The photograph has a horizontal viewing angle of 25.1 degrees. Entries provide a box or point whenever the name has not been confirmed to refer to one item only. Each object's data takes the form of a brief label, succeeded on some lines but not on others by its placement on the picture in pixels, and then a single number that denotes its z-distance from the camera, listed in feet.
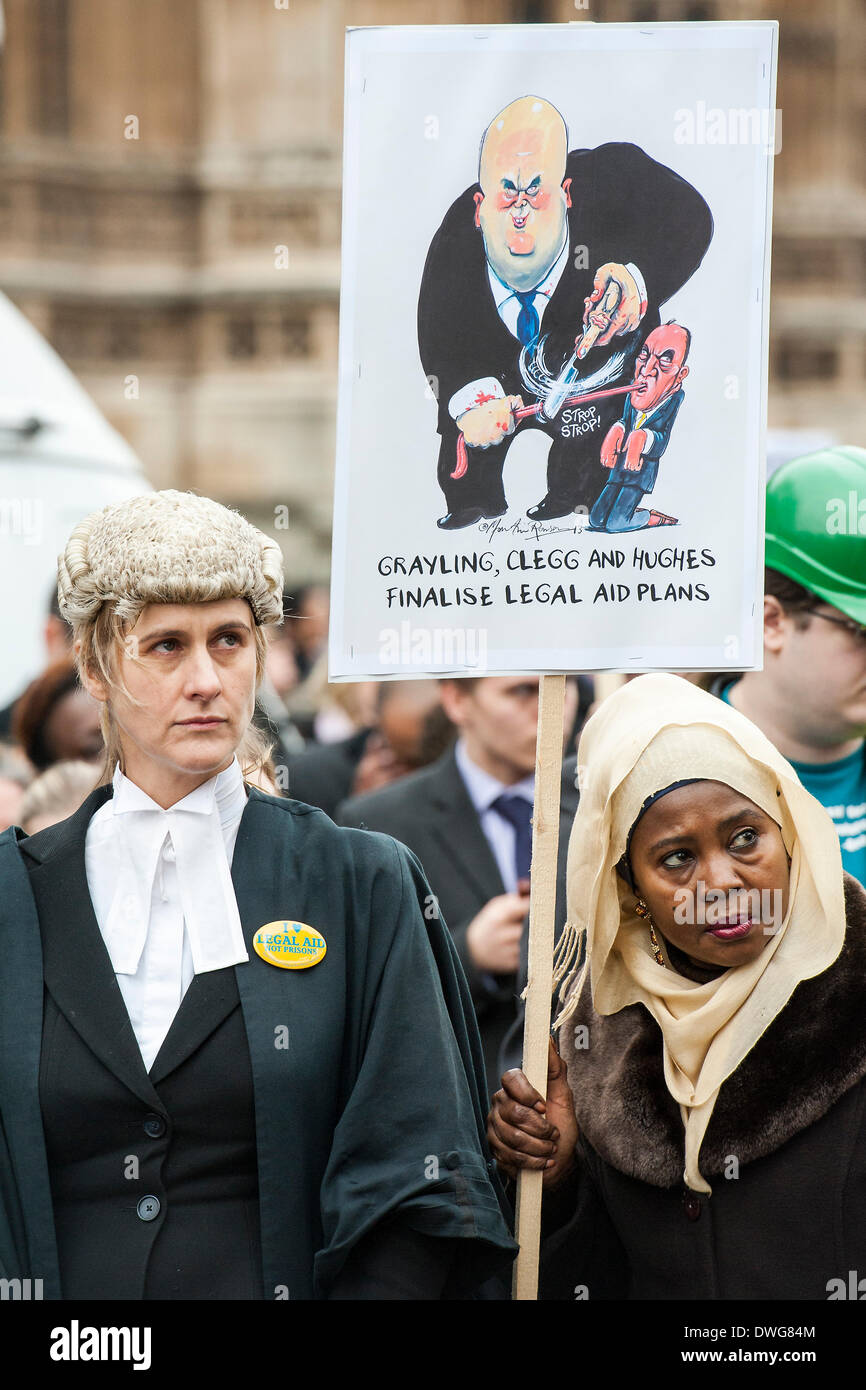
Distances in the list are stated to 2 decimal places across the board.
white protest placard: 8.99
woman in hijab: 8.40
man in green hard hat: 11.43
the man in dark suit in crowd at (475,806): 14.82
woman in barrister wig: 7.81
